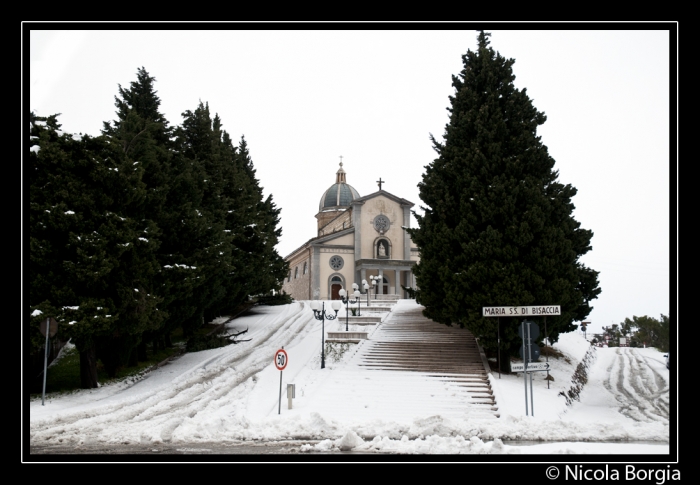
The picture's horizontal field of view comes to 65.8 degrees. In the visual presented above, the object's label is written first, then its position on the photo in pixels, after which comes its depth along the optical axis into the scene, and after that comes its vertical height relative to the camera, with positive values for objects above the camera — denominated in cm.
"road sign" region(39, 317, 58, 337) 1398 -172
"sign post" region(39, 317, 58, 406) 1343 -171
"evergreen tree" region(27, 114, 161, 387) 1403 +53
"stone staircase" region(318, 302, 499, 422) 1449 -398
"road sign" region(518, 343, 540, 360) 1320 -248
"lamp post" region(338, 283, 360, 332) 2502 -193
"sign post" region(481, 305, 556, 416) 1322 -195
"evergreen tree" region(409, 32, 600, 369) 1752 +109
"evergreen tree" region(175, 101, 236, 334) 2007 +182
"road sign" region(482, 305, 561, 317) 1647 -182
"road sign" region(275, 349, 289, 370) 1364 -263
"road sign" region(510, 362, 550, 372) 1336 -292
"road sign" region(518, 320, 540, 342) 1323 -197
